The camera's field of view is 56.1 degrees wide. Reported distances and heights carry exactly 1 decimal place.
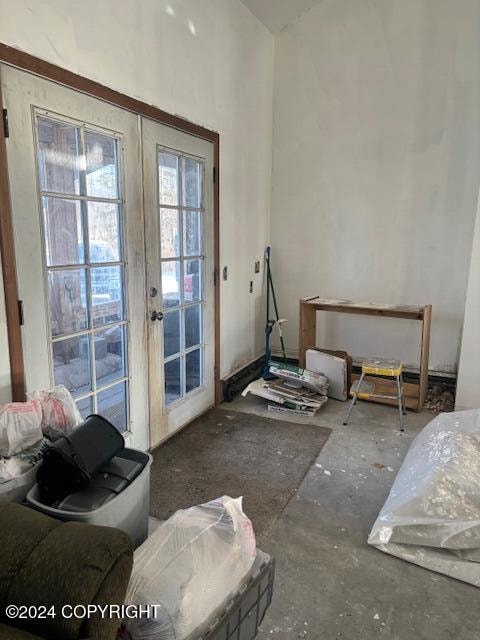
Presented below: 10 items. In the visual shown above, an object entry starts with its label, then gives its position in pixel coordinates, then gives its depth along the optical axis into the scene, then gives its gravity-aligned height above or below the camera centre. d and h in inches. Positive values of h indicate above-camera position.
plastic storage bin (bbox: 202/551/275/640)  47.6 -41.3
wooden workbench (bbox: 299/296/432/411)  138.1 -26.0
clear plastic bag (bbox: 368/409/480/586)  74.4 -46.3
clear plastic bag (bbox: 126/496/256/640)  45.3 -35.7
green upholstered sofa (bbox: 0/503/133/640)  37.8 -29.8
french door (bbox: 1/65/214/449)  77.9 -2.8
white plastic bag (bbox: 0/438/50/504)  59.2 -31.3
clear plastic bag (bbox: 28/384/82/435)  70.9 -26.9
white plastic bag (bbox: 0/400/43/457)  63.8 -26.9
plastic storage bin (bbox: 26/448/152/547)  56.7 -35.0
